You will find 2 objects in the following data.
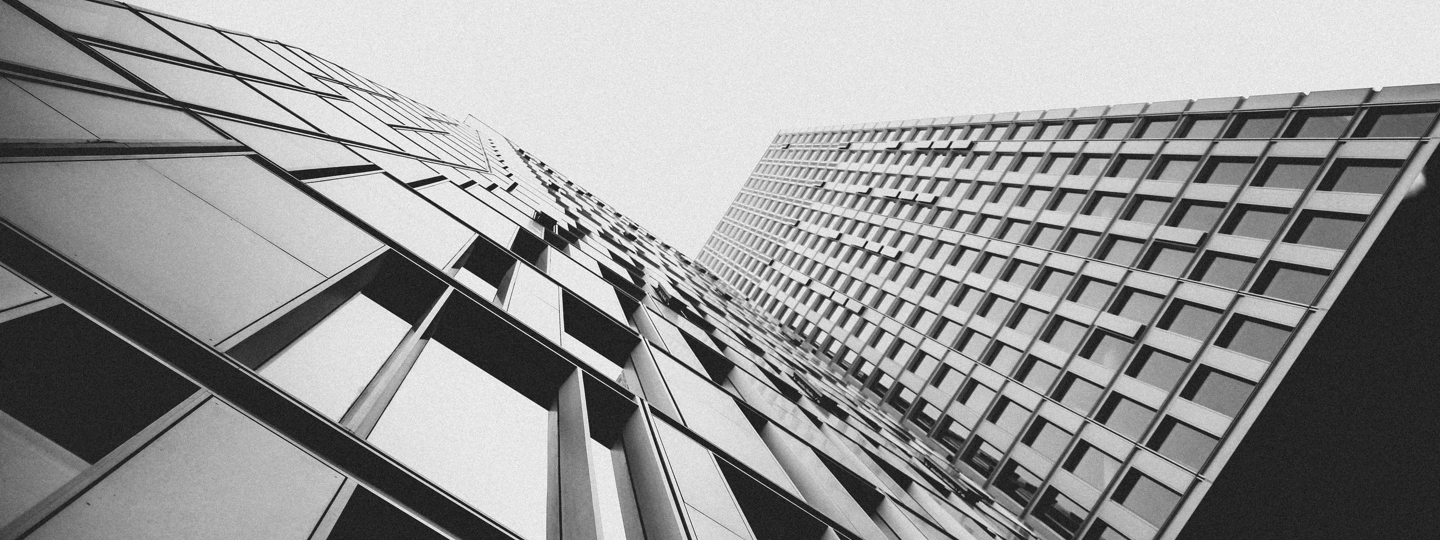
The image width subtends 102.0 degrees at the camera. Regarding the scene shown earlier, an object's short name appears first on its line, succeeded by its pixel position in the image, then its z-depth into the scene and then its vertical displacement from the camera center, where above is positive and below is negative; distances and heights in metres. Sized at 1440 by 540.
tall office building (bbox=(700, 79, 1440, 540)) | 21.22 +10.40
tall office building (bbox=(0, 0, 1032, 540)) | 2.52 -1.81
